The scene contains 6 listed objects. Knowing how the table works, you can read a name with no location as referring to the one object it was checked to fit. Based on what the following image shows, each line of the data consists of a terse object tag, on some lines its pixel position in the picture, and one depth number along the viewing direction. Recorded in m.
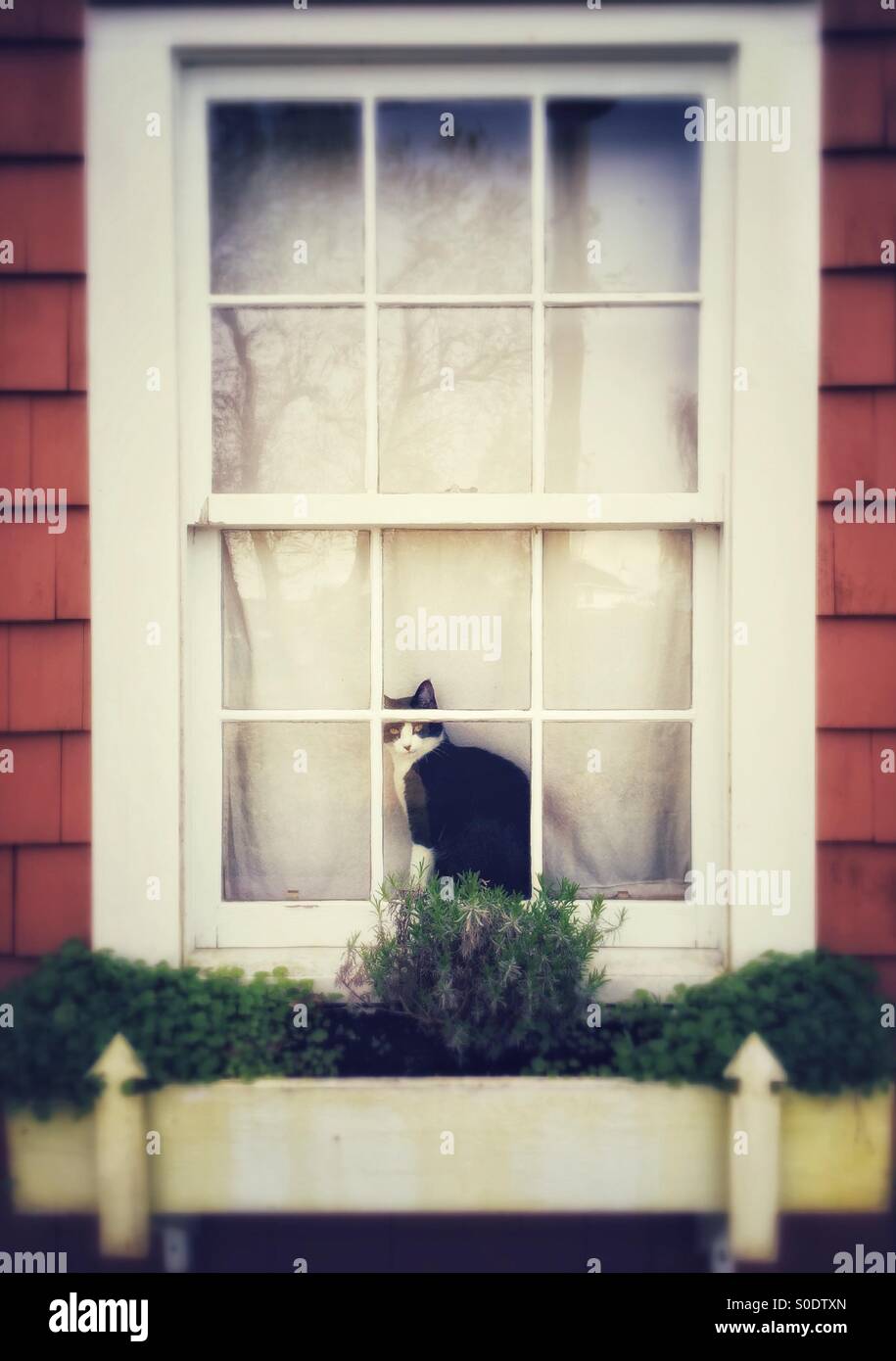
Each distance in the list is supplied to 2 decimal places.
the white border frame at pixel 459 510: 2.30
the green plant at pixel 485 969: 2.20
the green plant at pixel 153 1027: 2.12
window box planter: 2.10
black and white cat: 2.50
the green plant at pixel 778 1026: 2.12
